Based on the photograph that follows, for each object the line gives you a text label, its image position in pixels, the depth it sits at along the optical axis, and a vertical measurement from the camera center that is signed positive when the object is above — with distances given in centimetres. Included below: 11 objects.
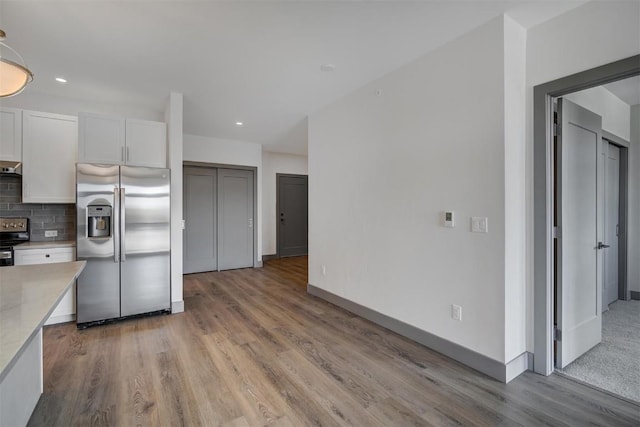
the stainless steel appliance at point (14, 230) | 343 -18
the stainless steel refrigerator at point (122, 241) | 321 -30
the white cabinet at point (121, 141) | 341 +91
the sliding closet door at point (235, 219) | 604 -9
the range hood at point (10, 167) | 313 +52
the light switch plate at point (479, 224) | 228 -8
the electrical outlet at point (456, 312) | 246 -84
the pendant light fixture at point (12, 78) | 164 +80
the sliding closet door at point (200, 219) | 570 -9
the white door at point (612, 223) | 369 -13
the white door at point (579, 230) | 229 -14
